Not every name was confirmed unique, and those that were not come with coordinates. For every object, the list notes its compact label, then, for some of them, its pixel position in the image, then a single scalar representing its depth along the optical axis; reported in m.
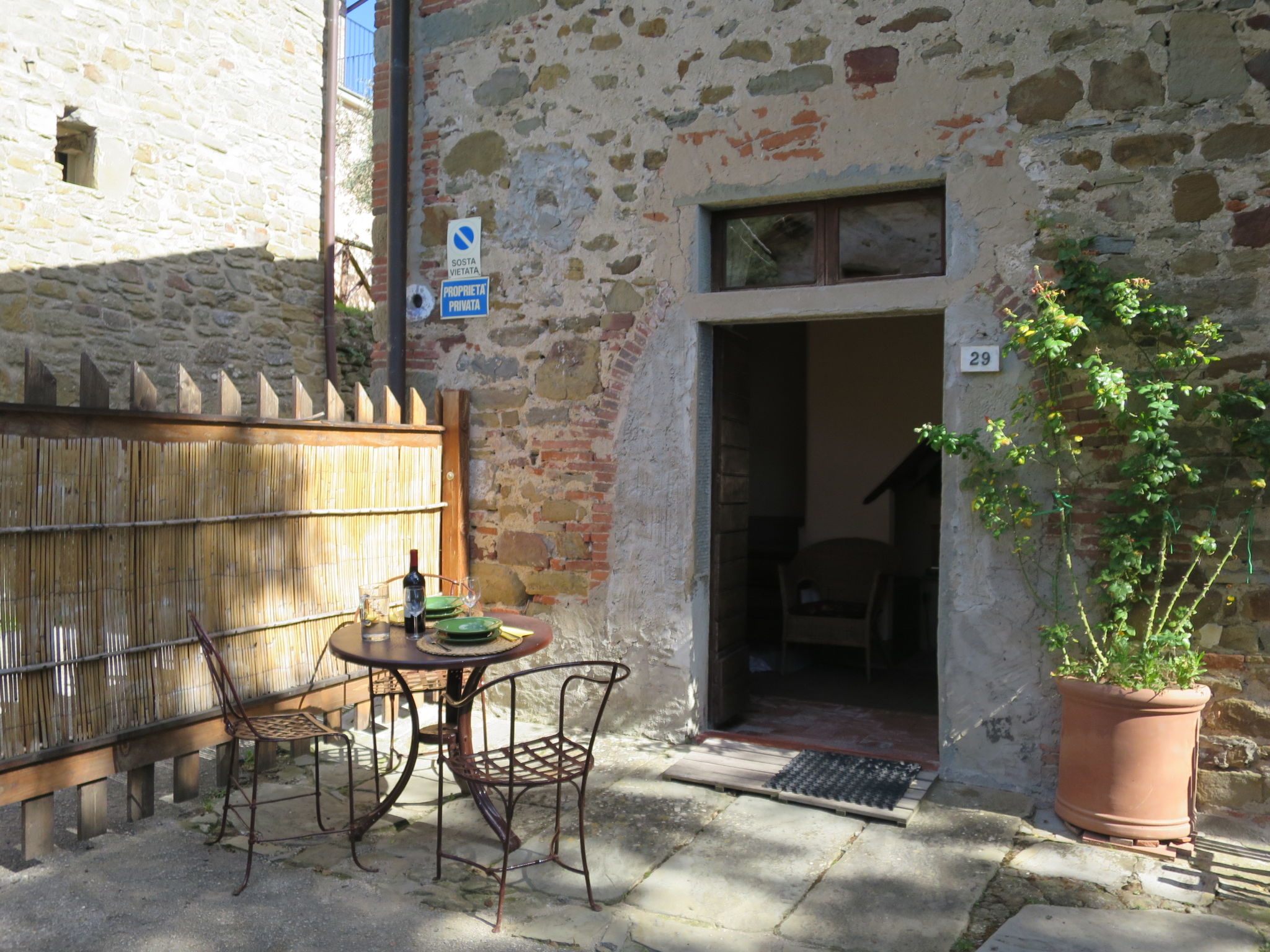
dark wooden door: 5.04
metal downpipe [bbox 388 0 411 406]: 5.54
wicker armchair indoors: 6.32
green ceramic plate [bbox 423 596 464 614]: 4.00
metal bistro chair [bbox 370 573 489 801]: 4.04
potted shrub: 3.62
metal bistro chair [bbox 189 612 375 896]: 3.43
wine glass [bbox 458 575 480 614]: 3.94
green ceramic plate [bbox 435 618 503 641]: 3.60
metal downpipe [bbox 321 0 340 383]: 9.61
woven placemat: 3.50
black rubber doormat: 4.12
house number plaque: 4.16
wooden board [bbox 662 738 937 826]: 3.98
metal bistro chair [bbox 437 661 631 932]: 3.12
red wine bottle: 3.88
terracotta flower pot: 3.58
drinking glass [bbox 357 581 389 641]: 3.76
